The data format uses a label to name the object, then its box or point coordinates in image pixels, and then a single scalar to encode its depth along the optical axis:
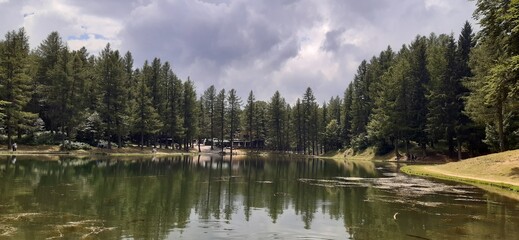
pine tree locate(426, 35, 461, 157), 67.94
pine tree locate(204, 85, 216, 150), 128.12
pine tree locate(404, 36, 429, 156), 77.75
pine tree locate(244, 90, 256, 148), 130.25
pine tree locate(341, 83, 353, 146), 117.90
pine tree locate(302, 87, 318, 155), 129.88
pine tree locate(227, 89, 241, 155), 127.88
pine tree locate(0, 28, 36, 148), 61.84
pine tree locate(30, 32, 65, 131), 75.00
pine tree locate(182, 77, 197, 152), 107.69
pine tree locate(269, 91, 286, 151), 133.12
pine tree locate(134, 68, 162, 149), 88.25
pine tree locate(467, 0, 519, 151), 32.81
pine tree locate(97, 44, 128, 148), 80.03
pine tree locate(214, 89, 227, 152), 126.50
